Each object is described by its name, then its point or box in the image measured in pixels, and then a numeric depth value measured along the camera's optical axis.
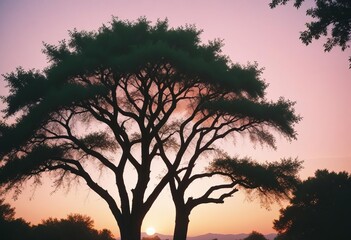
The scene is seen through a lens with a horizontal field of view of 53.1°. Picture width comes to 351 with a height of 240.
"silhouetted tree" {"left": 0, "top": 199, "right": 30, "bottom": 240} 33.52
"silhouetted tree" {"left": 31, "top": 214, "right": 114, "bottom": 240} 35.56
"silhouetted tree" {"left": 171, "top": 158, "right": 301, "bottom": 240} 18.84
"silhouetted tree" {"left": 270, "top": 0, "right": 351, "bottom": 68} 10.77
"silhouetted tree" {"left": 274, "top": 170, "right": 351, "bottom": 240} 43.41
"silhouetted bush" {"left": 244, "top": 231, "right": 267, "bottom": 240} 72.44
